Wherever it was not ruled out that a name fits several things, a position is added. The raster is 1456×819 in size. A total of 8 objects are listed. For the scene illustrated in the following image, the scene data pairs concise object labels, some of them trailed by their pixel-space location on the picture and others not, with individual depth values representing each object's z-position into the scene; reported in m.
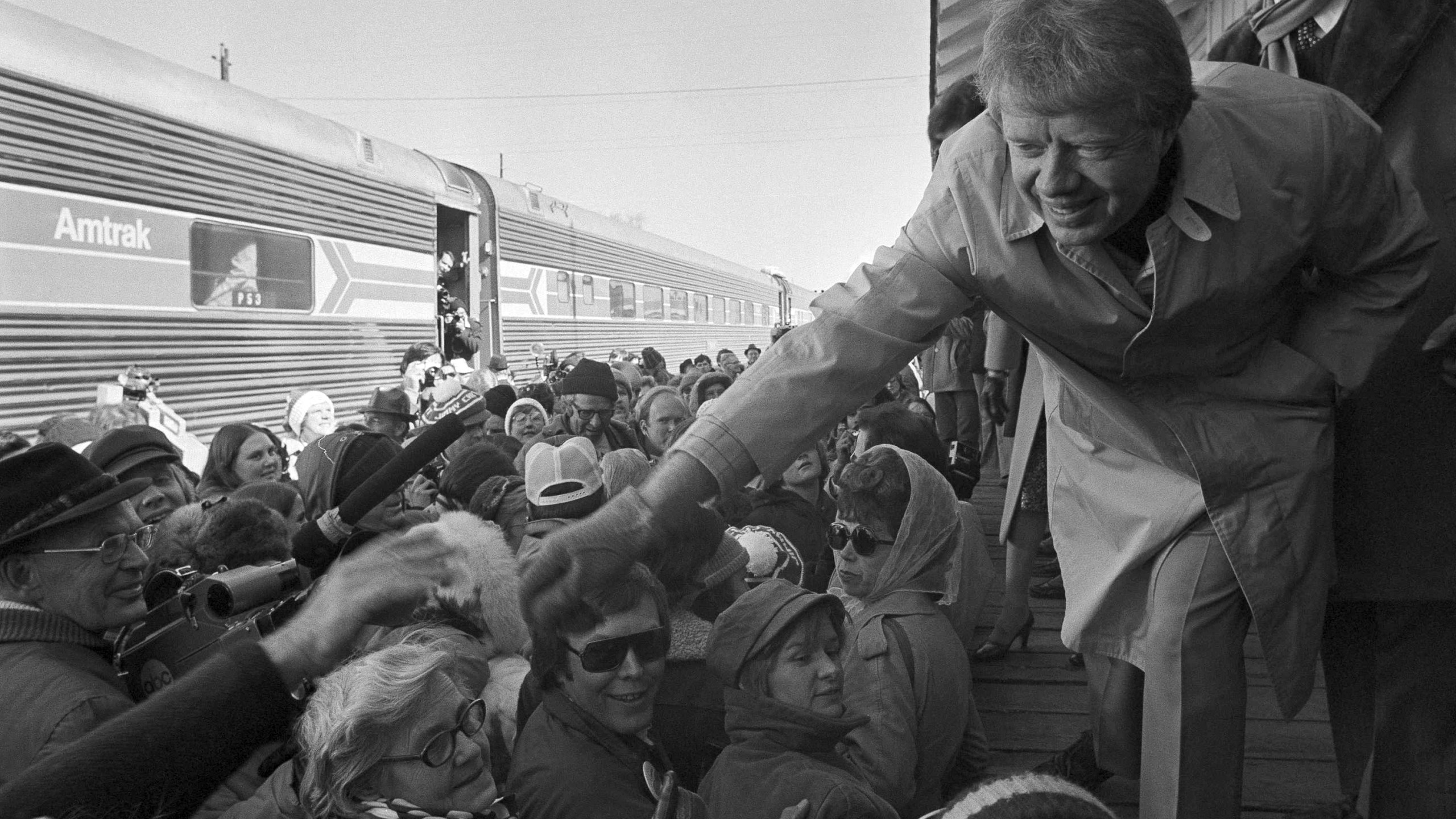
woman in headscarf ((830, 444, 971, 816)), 2.66
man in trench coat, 1.88
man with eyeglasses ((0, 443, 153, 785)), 2.47
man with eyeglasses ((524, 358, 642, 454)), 6.36
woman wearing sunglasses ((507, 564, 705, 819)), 2.26
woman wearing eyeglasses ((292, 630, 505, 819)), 1.98
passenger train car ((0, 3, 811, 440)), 7.62
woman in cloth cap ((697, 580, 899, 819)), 2.11
